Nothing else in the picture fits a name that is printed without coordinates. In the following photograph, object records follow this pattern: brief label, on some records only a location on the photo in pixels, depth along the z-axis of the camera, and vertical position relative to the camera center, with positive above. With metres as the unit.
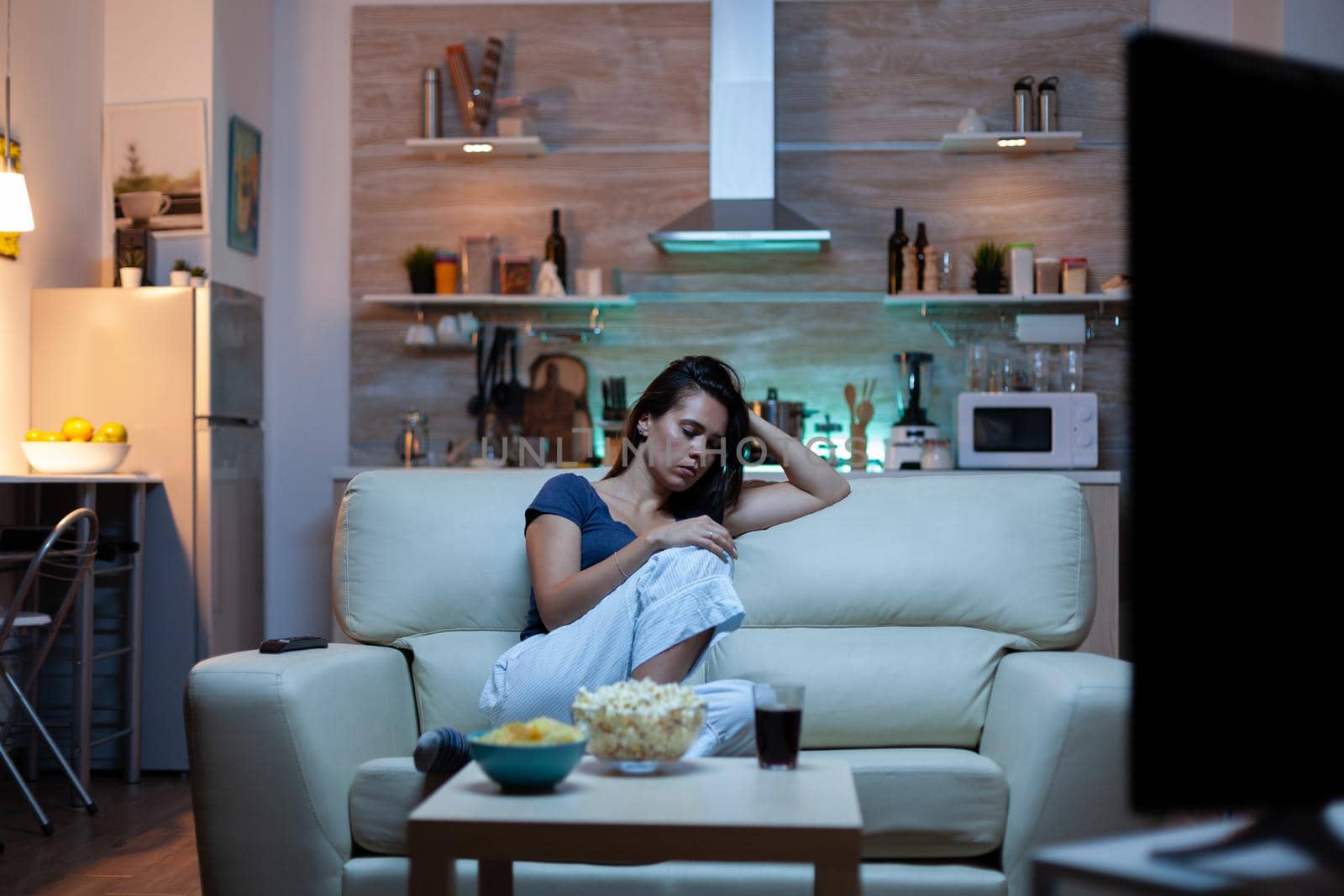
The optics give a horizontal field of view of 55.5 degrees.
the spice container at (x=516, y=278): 5.14 +0.68
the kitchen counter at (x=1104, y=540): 4.28 -0.33
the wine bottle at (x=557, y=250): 5.18 +0.80
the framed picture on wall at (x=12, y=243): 3.96 +0.64
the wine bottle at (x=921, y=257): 5.09 +0.75
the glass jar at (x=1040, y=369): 5.12 +0.31
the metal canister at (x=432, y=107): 5.18 +1.38
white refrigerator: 4.14 +0.11
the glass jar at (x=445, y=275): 5.18 +0.70
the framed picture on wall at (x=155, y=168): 4.56 +1.00
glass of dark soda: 1.57 -0.34
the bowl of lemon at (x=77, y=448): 3.79 +0.00
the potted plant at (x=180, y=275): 4.32 +0.58
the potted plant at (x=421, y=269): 5.18 +0.72
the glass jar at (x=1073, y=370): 5.10 +0.30
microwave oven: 4.70 +0.05
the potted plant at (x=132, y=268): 4.27 +0.61
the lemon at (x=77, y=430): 3.87 +0.05
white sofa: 1.94 -0.41
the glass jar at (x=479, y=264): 5.20 +0.74
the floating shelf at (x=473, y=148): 5.08 +1.21
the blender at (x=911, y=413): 4.89 +0.13
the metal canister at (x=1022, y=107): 5.04 +1.34
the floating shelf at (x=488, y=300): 5.05 +0.58
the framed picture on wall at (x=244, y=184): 4.81 +1.01
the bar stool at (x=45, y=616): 3.19 -0.41
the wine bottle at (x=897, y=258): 5.09 +0.75
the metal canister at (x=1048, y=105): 5.04 +1.35
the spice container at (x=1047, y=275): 5.04 +0.67
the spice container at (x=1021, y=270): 5.00 +0.69
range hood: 5.02 +1.31
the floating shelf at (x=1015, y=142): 4.96 +1.20
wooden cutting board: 5.26 +0.19
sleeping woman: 2.14 -0.19
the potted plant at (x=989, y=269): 5.01 +0.70
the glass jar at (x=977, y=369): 5.07 +0.30
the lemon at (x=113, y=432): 3.93 +0.05
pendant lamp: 3.67 +0.70
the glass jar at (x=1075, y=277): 5.02 +0.66
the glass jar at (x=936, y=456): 4.84 -0.04
